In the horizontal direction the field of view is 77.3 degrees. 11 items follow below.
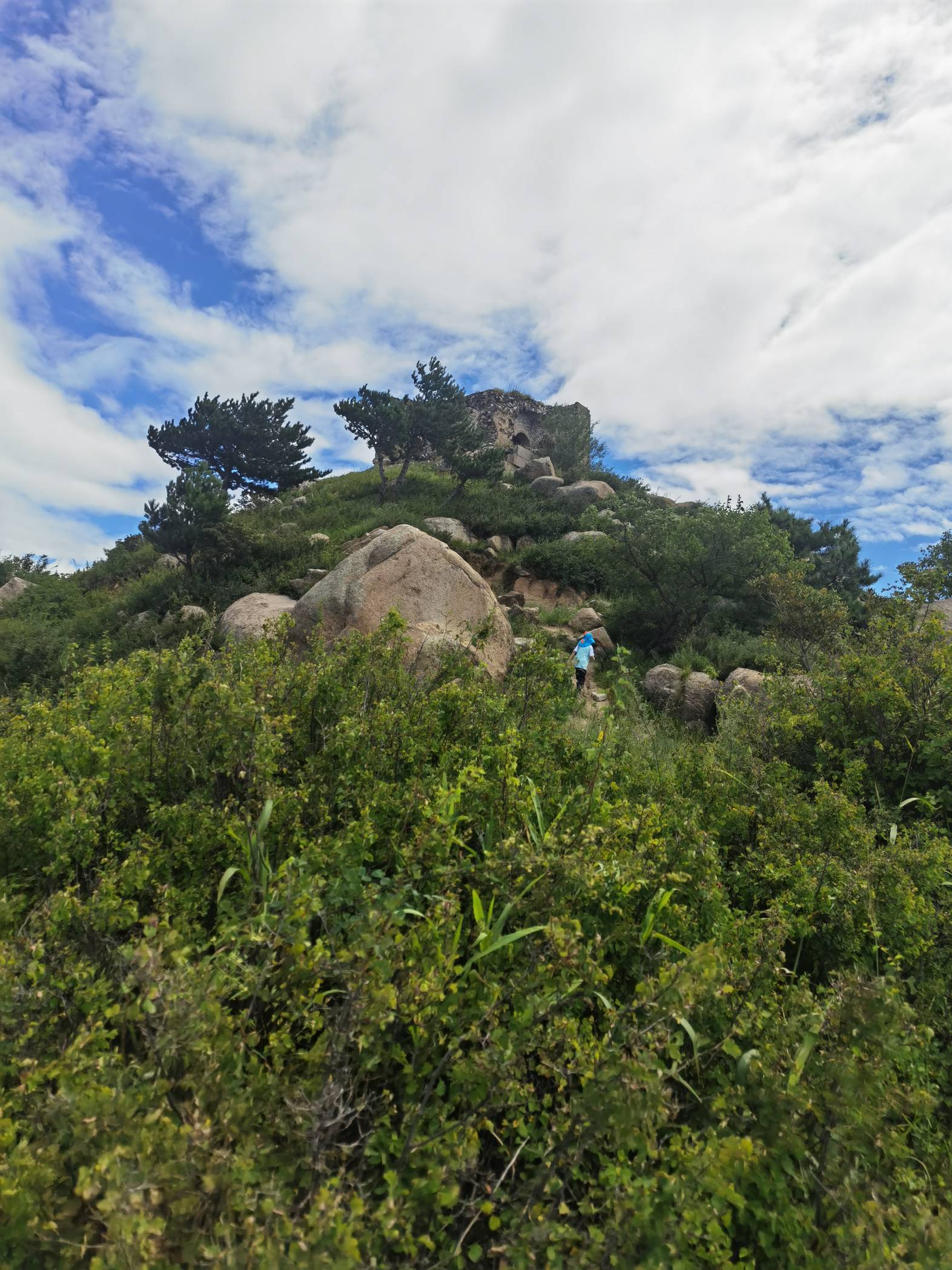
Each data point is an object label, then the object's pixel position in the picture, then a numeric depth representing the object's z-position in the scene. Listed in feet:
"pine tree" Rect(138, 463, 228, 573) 62.44
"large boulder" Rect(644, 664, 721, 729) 39.11
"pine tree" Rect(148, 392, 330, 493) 97.19
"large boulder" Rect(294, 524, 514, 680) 35.70
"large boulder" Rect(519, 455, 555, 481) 118.93
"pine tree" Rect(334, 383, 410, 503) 97.86
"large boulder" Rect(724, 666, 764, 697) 37.06
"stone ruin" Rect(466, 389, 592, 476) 143.84
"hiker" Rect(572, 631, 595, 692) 39.09
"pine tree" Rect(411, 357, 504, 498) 94.84
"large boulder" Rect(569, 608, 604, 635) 56.70
